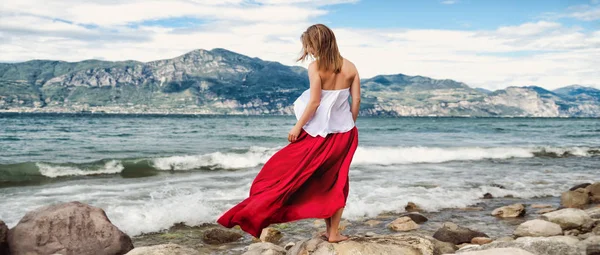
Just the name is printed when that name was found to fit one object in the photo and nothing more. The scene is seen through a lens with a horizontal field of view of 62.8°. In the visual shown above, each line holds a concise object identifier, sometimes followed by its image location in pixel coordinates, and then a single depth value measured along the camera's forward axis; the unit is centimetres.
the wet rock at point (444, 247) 671
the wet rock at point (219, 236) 821
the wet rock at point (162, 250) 548
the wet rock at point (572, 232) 811
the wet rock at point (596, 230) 768
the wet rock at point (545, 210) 1088
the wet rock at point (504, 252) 435
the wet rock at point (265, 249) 619
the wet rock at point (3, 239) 656
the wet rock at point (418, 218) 984
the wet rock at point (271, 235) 833
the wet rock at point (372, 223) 964
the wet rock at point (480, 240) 792
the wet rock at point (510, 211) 1045
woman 466
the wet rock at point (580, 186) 1319
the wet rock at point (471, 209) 1130
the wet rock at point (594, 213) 921
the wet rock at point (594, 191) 1228
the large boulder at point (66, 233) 656
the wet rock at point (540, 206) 1157
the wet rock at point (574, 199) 1188
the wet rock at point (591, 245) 571
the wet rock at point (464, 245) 651
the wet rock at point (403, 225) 915
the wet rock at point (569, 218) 852
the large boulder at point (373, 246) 490
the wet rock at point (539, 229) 785
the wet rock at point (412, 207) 1120
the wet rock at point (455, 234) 800
